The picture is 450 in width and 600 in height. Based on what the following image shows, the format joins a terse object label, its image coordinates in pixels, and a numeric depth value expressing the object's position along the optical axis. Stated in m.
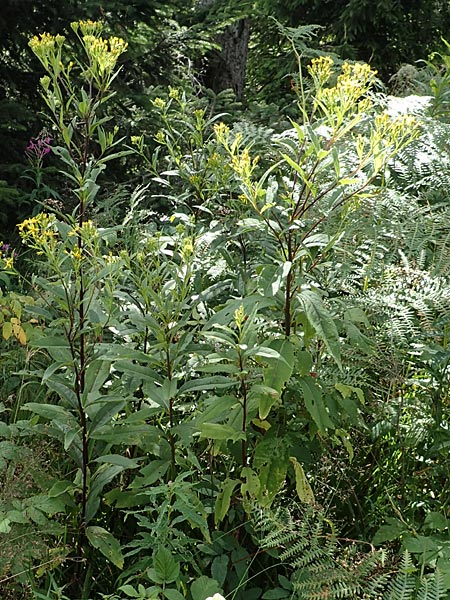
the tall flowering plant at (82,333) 1.73
